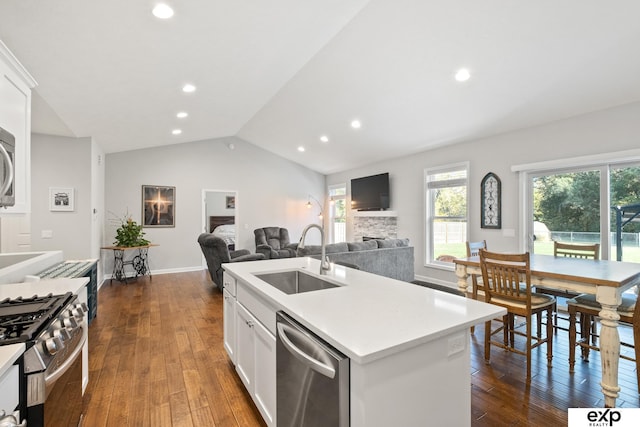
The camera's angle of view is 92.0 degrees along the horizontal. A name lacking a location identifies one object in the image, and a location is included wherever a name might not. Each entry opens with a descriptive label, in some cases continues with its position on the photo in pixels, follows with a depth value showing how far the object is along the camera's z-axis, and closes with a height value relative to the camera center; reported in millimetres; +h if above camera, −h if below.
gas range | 1080 -494
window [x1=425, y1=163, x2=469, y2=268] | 5353 +58
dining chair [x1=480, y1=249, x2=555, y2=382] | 2420 -653
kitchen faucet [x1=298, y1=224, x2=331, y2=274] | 2149 -339
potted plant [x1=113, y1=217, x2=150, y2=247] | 5887 -367
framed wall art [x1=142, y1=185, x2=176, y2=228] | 6793 +241
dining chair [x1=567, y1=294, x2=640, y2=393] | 2129 -762
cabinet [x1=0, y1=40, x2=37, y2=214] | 1685 +609
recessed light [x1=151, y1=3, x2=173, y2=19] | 2199 +1502
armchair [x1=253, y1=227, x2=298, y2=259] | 7762 -510
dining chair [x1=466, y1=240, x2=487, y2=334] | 2934 -586
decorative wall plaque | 4703 +236
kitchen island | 1083 -502
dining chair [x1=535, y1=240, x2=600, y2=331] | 3189 -400
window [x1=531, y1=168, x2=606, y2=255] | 3851 +111
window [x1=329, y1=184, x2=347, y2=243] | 8578 +102
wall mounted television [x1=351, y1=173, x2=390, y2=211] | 6746 +551
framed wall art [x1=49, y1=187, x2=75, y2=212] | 4651 +272
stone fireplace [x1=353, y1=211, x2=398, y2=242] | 6662 -192
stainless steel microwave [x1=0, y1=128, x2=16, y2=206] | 1517 +245
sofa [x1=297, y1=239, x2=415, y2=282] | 4541 -605
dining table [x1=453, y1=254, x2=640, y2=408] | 2072 -505
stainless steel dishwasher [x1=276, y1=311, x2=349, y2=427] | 1105 -665
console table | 6262 -972
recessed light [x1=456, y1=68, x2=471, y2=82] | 3416 +1598
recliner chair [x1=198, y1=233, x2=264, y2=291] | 4723 -606
